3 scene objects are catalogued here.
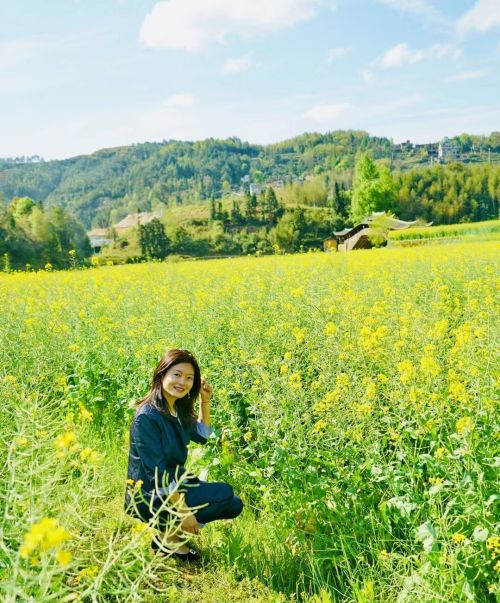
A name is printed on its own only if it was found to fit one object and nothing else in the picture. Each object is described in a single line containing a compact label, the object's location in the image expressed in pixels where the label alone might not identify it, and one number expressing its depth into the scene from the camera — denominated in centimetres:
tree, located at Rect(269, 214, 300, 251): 6569
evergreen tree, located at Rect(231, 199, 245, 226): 8164
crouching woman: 332
